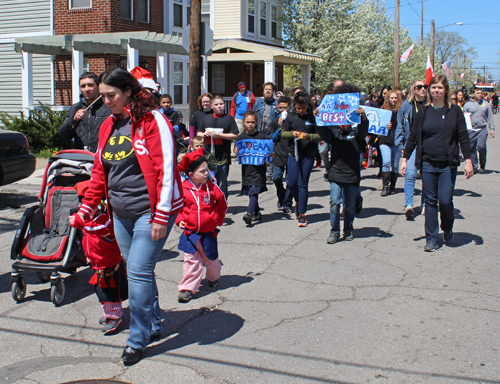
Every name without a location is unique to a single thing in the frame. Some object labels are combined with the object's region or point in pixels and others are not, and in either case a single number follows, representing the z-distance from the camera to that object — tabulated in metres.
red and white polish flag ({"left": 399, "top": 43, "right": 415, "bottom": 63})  22.55
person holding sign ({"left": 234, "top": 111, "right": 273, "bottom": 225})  8.36
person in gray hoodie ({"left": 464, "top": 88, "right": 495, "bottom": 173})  13.80
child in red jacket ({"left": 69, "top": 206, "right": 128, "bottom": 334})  4.31
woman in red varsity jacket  3.80
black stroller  5.14
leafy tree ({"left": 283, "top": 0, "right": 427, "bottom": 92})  34.12
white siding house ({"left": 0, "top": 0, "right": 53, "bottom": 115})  20.50
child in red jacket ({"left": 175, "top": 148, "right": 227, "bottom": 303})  5.32
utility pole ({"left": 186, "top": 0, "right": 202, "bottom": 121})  11.26
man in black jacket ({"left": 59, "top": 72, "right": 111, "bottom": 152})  5.84
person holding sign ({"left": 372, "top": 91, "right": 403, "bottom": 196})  10.79
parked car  9.77
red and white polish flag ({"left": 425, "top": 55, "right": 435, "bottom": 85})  9.80
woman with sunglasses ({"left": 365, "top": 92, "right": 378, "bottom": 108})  14.83
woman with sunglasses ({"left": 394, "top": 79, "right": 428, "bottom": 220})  8.72
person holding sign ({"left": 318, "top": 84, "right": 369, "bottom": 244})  7.23
